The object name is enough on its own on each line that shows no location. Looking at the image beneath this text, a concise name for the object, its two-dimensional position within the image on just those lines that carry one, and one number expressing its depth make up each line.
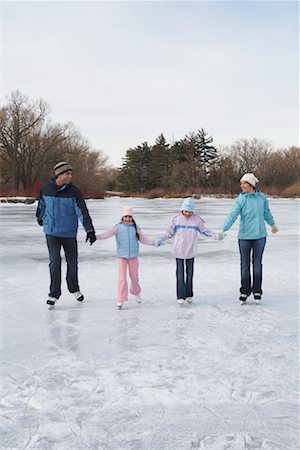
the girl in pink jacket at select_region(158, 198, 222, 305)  4.76
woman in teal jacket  4.78
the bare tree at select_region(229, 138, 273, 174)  73.69
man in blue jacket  4.48
